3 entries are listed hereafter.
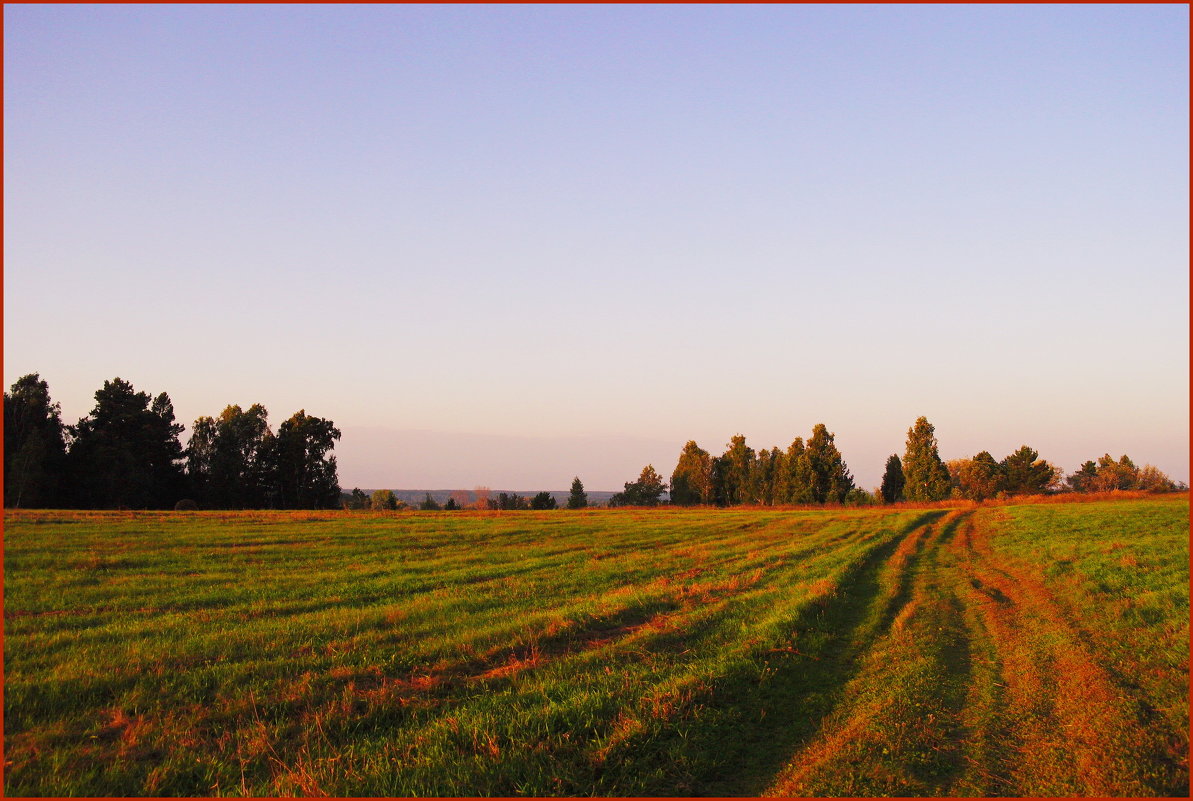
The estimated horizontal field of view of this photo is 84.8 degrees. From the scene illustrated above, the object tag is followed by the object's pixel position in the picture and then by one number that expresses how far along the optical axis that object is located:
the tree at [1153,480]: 73.61
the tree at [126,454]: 68.88
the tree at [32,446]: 61.97
